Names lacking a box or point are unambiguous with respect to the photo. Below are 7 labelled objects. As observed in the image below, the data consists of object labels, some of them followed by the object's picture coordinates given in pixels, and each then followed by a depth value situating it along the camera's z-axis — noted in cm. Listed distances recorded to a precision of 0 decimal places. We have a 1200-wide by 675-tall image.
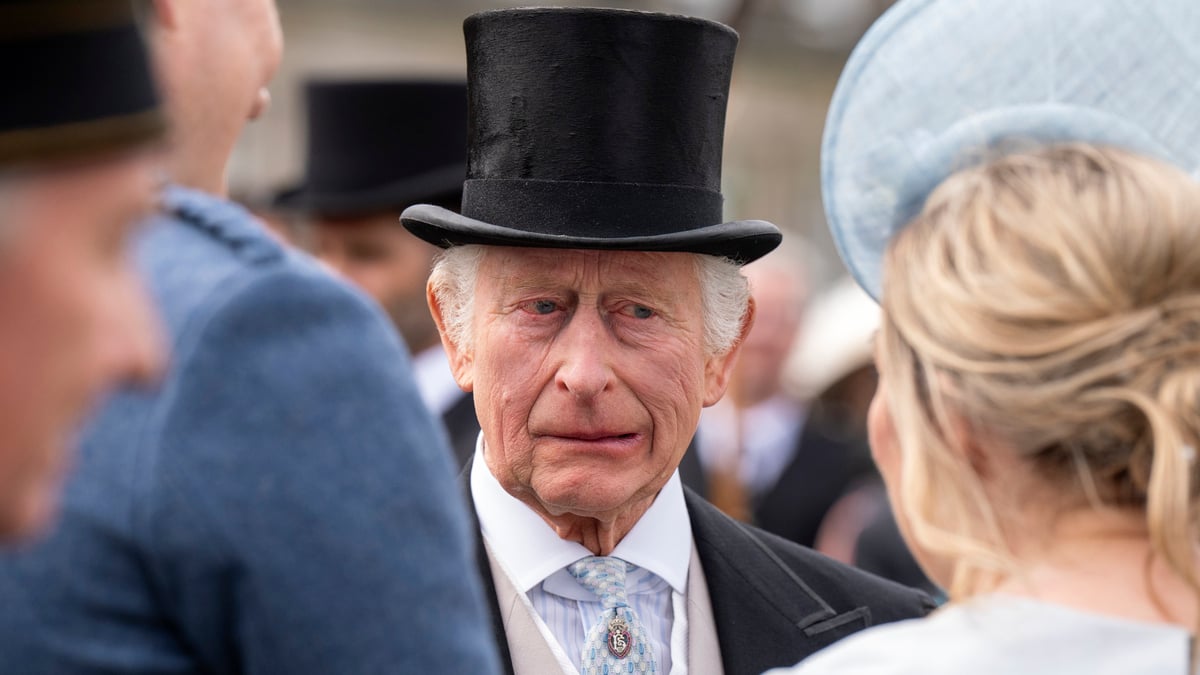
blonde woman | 254
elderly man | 290
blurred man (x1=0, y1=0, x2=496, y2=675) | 241
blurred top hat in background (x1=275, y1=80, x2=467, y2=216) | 379
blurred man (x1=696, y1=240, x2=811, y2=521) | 507
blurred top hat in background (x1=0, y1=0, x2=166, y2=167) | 187
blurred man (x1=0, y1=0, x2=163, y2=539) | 178
